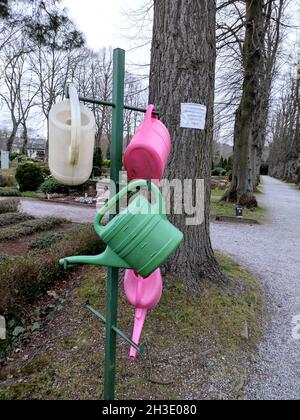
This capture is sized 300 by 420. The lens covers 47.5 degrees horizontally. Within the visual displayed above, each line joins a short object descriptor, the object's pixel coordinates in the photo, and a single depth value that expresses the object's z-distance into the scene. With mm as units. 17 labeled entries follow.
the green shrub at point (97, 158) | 14367
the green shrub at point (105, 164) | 22197
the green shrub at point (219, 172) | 29359
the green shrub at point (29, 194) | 11600
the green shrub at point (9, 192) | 11352
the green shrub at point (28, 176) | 12498
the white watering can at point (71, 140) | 1248
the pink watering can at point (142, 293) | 1672
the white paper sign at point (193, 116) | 2562
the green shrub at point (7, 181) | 13625
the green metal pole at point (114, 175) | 1627
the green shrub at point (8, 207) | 7336
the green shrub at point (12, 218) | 6106
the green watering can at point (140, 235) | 1323
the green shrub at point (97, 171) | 14306
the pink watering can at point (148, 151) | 1538
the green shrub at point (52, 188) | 11953
